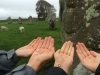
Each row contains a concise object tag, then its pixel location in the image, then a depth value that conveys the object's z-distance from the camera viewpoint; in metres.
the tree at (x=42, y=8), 19.14
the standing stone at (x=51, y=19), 8.37
